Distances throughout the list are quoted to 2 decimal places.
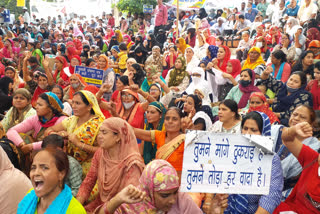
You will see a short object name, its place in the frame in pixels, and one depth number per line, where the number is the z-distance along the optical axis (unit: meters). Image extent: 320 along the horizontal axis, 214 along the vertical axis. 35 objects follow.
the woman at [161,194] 2.26
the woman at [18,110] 4.35
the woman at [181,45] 9.46
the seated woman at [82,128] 3.49
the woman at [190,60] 7.95
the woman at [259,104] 4.40
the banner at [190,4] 14.55
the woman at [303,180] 2.42
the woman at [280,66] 6.42
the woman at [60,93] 5.10
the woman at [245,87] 5.33
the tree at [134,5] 18.61
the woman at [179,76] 6.77
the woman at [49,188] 2.14
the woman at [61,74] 7.08
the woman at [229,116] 3.83
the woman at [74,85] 5.74
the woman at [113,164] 2.87
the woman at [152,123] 4.11
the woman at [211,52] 7.83
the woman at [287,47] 7.49
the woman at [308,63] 6.13
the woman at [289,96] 4.83
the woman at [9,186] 2.67
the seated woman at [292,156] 3.06
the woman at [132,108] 4.72
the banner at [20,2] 15.82
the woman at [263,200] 2.57
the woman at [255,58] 6.71
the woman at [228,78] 6.11
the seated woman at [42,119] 3.86
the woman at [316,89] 5.02
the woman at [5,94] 5.42
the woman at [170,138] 3.34
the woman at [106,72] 6.21
